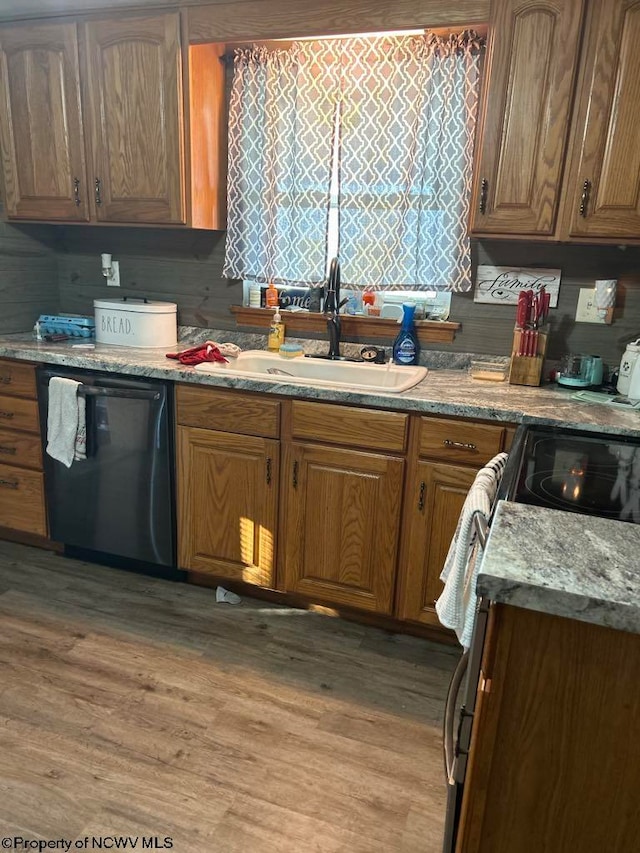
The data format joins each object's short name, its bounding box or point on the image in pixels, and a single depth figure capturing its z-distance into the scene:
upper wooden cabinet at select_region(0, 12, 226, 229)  2.35
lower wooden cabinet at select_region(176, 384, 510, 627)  2.04
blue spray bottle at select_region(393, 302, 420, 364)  2.44
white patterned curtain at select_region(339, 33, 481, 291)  2.25
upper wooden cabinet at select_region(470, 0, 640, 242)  1.85
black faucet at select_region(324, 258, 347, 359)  2.46
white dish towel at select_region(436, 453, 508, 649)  1.19
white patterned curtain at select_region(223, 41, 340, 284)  2.41
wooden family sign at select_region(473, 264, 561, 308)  2.32
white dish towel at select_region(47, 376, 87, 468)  2.39
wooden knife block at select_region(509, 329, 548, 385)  2.19
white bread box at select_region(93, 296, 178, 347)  2.65
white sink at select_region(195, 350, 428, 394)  2.40
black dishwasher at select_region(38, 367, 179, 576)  2.34
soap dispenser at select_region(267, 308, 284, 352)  2.63
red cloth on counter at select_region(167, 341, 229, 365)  2.37
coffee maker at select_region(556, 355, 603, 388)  2.20
